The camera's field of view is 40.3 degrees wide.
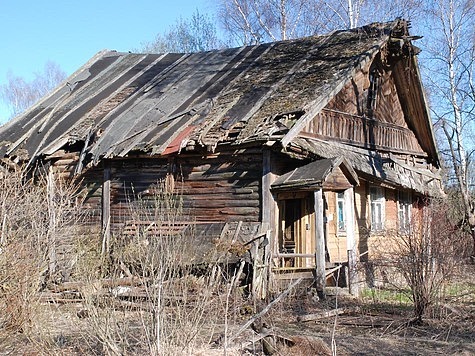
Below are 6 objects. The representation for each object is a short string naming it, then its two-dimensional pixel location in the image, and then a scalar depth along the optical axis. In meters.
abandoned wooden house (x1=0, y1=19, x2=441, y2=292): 13.94
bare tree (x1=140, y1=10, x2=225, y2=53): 38.53
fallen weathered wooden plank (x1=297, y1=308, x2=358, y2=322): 10.54
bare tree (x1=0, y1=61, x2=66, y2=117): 45.84
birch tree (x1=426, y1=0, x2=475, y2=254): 23.73
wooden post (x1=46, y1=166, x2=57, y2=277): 9.34
